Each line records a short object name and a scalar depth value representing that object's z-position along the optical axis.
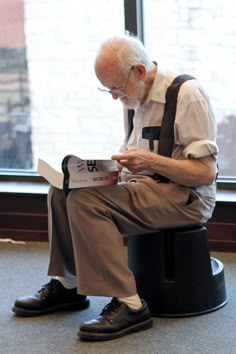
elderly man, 4.05
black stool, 4.32
